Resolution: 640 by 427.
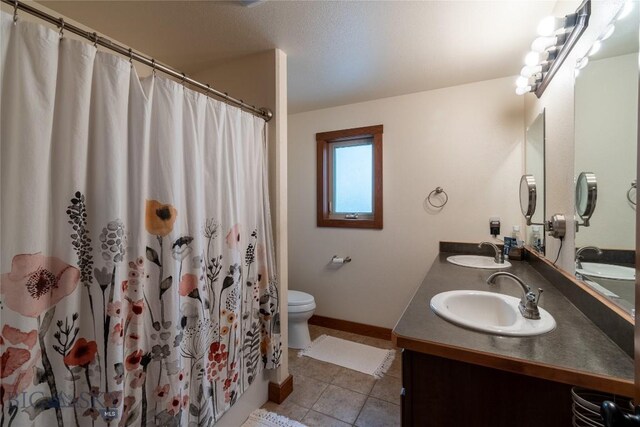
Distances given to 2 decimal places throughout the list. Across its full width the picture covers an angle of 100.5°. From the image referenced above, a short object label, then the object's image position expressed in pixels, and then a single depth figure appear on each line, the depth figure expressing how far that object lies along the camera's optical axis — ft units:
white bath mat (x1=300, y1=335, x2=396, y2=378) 6.66
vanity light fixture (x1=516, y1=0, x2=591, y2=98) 3.64
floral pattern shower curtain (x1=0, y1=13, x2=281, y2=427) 2.41
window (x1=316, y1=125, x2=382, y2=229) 8.19
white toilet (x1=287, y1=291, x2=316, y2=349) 7.22
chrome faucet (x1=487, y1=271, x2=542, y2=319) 3.17
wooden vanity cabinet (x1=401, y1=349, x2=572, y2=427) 2.51
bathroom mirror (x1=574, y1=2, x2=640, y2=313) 2.66
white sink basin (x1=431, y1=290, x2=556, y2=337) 2.88
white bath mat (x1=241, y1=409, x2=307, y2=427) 4.85
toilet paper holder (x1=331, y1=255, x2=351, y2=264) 8.57
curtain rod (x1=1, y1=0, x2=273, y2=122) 2.52
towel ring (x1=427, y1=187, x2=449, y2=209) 7.39
